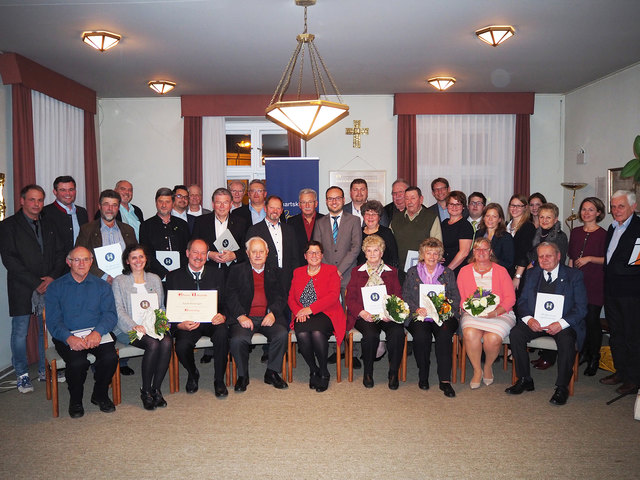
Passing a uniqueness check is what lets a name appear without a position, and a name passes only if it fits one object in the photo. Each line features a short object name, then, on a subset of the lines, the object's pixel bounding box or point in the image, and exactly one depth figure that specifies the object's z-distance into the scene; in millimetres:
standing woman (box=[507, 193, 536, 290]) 5258
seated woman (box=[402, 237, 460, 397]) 4738
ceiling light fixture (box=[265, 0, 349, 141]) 4300
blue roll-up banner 7859
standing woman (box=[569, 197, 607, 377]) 5121
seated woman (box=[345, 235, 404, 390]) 4816
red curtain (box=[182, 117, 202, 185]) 8367
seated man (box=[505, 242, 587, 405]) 4500
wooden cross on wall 8445
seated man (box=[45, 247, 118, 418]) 4141
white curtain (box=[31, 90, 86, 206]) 6531
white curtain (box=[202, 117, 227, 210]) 8477
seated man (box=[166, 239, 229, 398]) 4609
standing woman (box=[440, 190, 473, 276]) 5426
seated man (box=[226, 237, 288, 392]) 4734
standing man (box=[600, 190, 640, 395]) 4637
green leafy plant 5082
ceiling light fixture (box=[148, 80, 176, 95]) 7180
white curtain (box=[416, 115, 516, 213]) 8422
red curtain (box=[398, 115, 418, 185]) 8320
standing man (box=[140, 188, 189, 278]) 5277
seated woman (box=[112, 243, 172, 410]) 4352
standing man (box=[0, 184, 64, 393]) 4770
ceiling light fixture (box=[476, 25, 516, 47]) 5016
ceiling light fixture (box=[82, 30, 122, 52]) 5047
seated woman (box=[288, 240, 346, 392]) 4797
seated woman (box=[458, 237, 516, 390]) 4742
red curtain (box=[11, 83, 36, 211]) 5820
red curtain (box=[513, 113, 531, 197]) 8320
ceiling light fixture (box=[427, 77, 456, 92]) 7112
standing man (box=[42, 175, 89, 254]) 5141
